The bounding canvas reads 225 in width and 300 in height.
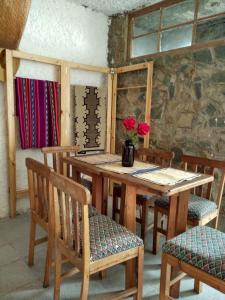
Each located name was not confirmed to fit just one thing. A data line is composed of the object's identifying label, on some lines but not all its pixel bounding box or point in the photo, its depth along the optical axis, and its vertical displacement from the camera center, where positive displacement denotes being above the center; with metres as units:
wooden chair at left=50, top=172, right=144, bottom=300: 1.27 -0.73
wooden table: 1.54 -0.56
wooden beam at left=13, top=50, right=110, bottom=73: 2.72 +0.58
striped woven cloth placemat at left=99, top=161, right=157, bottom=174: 1.88 -0.44
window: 2.59 +1.02
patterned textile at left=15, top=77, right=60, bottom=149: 2.81 -0.02
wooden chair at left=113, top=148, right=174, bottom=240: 2.30 -0.76
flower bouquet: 1.95 -0.21
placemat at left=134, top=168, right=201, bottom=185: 1.63 -0.44
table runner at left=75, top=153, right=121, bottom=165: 2.20 -0.44
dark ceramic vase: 2.03 -0.35
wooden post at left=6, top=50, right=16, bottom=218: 2.65 -0.25
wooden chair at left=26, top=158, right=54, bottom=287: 1.64 -0.67
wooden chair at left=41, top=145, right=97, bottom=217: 2.50 -0.45
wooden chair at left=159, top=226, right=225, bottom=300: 1.25 -0.75
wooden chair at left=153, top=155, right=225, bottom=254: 1.91 -0.73
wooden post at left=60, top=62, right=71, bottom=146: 3.06 +0.10
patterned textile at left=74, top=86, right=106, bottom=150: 3.29 -0.07
